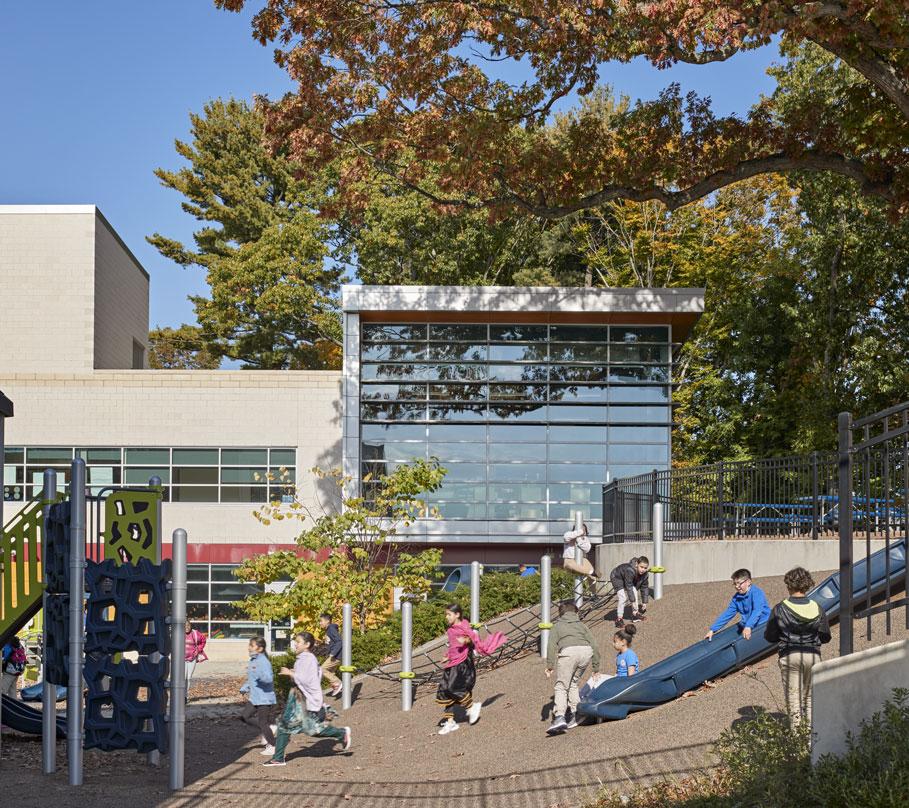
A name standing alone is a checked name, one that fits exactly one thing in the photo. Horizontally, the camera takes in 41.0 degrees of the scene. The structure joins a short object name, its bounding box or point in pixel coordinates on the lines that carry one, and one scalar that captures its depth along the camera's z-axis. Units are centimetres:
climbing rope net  2006
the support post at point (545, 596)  1861
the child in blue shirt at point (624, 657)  1479
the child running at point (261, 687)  1456
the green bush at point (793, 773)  740
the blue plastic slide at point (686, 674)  1348
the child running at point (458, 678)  1560
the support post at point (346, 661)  1911
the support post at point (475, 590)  2064
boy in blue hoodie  1374
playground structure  1295
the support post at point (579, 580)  2185
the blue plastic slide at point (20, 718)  1576
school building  3444
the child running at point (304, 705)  1361
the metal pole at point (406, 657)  1812
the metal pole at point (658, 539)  2038
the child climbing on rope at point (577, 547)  2239
